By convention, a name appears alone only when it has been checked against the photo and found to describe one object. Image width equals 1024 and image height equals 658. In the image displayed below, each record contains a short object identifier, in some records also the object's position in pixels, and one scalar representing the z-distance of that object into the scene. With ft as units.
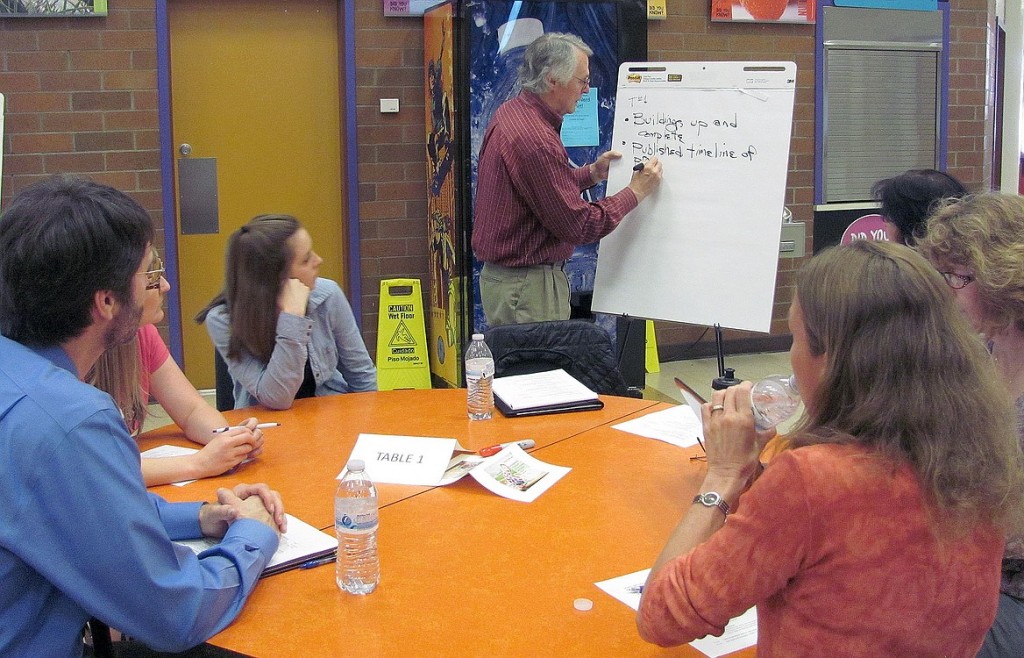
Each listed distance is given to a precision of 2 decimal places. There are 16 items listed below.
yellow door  16.33
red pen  7.08
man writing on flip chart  11.28
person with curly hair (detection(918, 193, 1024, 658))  5.84
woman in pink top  6.02
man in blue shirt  4.02
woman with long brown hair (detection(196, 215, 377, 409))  8.52
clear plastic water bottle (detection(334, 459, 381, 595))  4.96
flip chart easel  10.15
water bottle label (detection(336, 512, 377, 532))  4.93
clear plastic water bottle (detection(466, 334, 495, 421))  8.09
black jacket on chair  9.82
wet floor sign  17.17
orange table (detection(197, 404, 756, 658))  4.53
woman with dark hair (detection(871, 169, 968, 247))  9.68
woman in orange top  3.77
